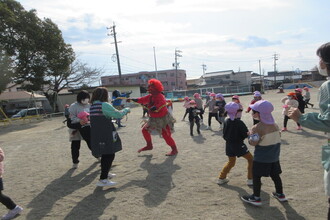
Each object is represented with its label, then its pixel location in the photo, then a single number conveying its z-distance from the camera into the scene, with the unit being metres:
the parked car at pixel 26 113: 26.43
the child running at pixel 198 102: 11.05
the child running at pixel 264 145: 3.28
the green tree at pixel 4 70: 18.94
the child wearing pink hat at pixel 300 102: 9.04
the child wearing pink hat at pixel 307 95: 15.46
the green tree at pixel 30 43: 20.22
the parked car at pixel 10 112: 31.52
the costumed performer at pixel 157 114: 6.36
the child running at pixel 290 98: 7.79
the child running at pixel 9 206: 3.41
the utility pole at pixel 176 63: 60.19
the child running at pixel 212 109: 10.32
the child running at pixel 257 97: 8.03
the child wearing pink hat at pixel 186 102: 11.57
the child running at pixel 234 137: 4.04
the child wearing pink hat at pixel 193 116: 9.16
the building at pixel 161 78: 66.38
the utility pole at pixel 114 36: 36.05
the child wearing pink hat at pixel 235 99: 8.10
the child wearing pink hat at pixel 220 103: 9.61
